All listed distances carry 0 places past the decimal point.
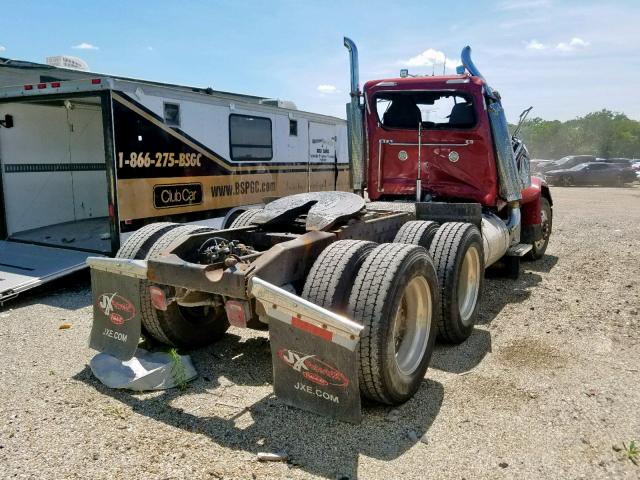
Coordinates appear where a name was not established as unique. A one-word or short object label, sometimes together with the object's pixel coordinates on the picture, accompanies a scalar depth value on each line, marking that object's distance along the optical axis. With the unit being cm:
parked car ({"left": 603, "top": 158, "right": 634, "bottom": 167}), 2961
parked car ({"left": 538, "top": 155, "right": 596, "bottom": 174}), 3322
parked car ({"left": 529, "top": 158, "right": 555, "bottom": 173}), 3085
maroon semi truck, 320
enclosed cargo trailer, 696
